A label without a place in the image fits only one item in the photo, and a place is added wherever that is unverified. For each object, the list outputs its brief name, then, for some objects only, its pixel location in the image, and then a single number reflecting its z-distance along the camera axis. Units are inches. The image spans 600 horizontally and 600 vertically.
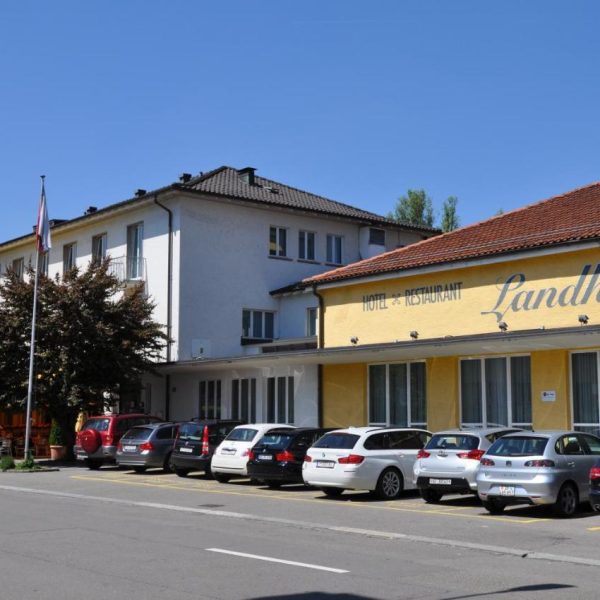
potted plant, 1262.3
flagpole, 1088.8
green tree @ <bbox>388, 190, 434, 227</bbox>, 2450.8
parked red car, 1069.8
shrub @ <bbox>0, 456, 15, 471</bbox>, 1081.4
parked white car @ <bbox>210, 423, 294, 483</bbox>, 854.5
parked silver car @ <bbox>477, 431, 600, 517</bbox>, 575.8
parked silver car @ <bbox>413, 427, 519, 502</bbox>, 652.7
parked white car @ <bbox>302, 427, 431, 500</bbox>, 705.6
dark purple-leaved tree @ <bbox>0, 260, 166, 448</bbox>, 1185.4
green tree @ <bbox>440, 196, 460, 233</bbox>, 2421.3
